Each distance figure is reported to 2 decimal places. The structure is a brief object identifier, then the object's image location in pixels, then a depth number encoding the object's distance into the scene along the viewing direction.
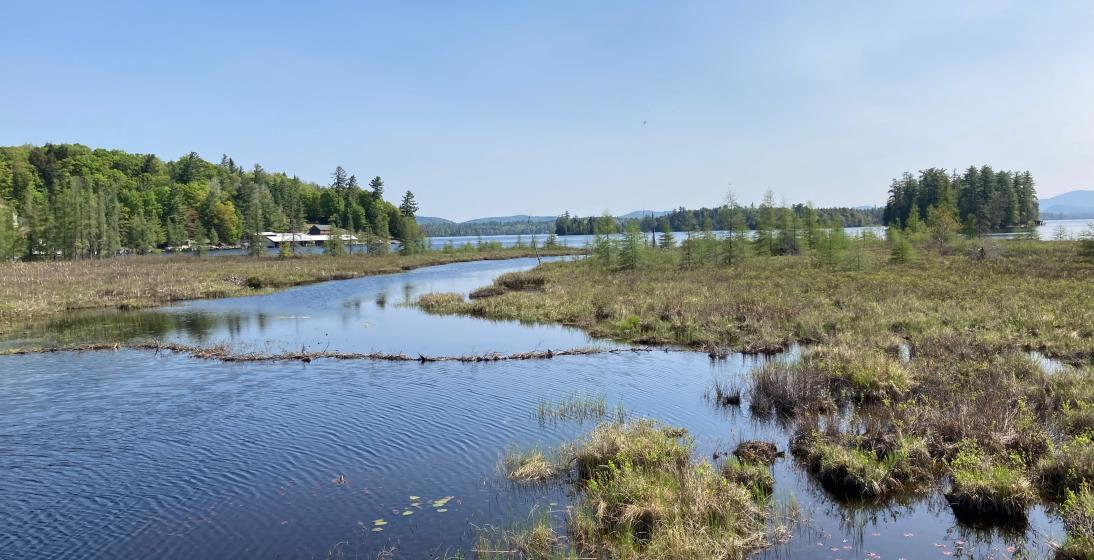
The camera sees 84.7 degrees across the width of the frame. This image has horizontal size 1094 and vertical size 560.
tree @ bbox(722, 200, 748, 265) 66.56
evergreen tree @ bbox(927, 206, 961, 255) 74.20
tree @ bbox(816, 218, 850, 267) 56.16
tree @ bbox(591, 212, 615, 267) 73.43
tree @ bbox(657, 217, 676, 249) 91.80
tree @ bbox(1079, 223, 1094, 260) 51.16
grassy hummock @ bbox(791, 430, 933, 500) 11.90
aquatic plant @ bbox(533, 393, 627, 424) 17.08
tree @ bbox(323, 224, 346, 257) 111.69
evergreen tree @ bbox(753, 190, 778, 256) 74.81
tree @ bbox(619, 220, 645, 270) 67.69
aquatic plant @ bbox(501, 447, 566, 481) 12.71
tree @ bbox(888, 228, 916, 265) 57.53
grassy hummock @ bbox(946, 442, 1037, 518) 10.73
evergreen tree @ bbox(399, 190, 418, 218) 190.38
